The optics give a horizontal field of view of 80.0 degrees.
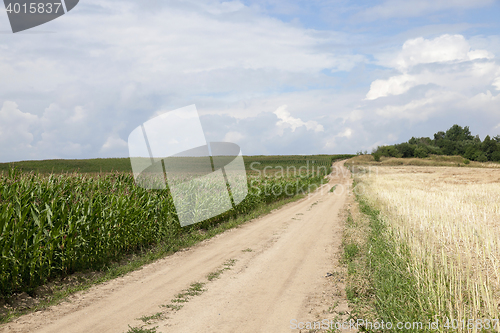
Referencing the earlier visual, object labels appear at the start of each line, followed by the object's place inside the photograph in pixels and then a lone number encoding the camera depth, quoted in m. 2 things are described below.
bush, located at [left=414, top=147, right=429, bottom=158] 84.38
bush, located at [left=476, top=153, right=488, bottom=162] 69.94
